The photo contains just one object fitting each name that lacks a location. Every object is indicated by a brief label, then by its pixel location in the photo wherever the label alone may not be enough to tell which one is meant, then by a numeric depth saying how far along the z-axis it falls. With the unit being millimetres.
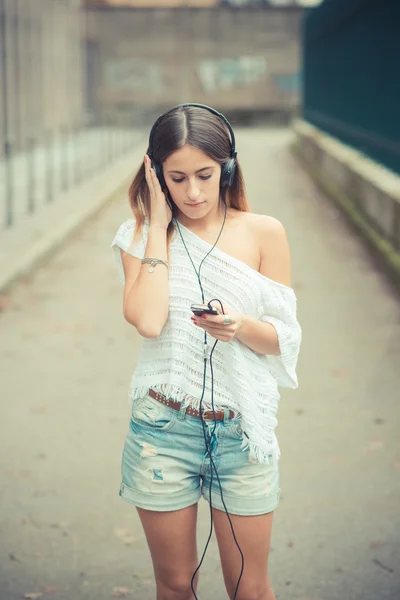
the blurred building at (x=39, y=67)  28688
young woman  2779
